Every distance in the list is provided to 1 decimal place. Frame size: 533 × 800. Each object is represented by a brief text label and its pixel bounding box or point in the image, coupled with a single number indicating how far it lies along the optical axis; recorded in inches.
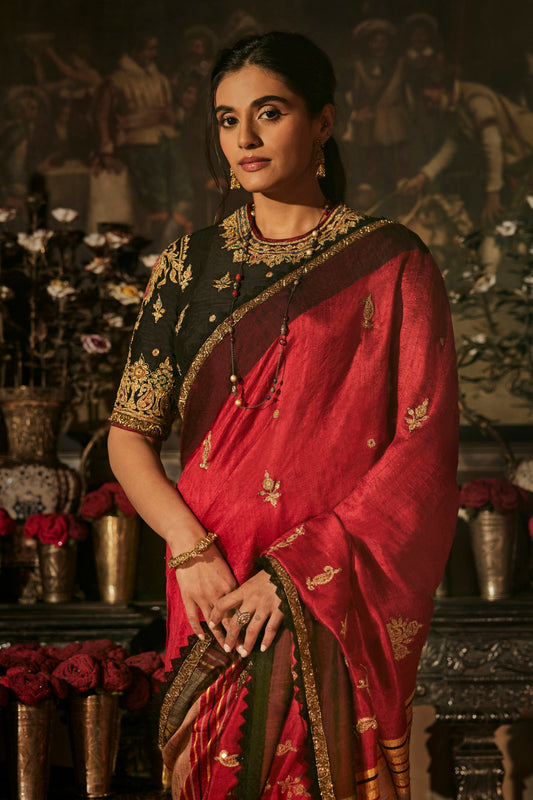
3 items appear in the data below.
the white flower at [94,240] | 133.9
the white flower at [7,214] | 133.3
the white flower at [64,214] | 134.3
